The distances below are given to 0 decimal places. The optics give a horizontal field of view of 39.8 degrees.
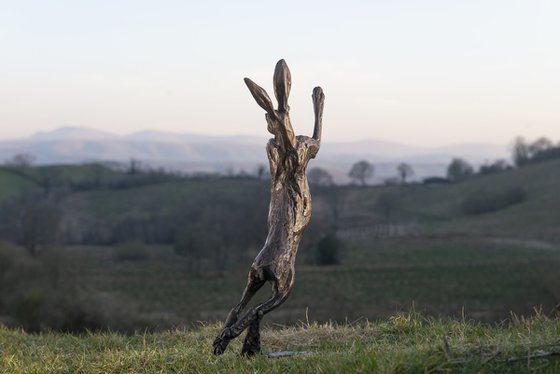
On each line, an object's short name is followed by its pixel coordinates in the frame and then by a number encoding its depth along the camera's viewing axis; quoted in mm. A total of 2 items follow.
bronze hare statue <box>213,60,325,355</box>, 8211
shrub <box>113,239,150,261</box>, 69125
